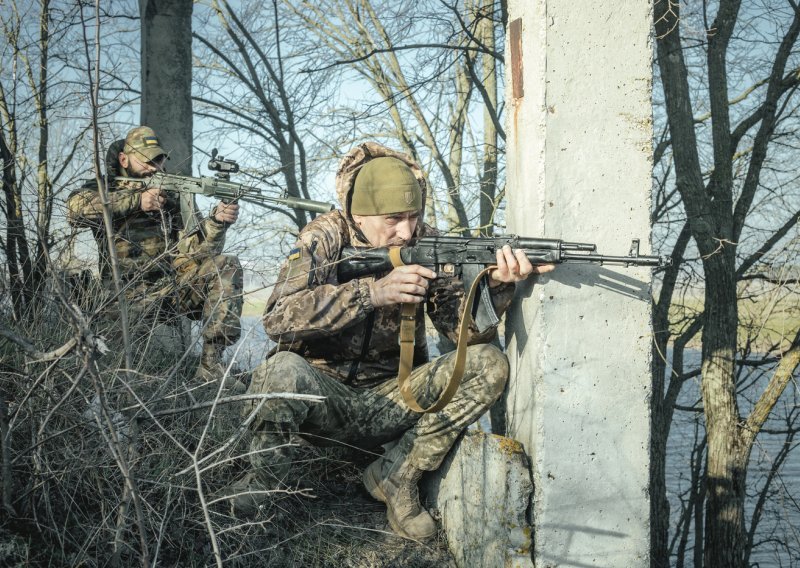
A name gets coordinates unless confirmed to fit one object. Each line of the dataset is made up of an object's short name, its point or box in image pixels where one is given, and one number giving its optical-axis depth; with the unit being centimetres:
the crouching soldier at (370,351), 360
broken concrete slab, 341
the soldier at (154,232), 505
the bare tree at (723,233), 718
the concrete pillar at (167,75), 637
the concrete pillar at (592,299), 337
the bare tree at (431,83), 890
